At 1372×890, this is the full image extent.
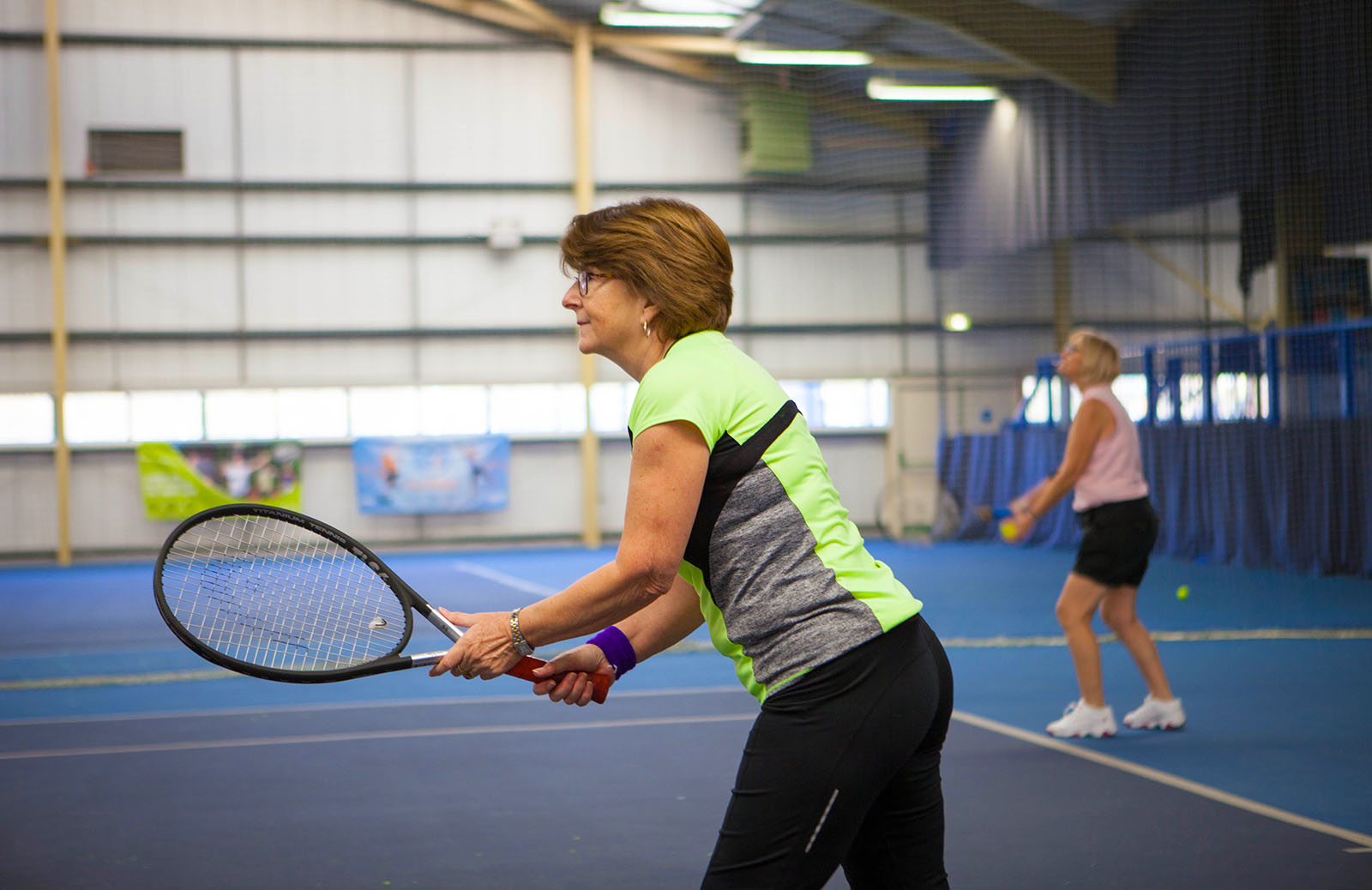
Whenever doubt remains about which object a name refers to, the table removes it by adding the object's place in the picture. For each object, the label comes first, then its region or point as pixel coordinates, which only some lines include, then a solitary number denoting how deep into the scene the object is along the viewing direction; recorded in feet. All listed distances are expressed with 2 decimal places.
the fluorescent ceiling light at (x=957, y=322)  68.74
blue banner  64.44
